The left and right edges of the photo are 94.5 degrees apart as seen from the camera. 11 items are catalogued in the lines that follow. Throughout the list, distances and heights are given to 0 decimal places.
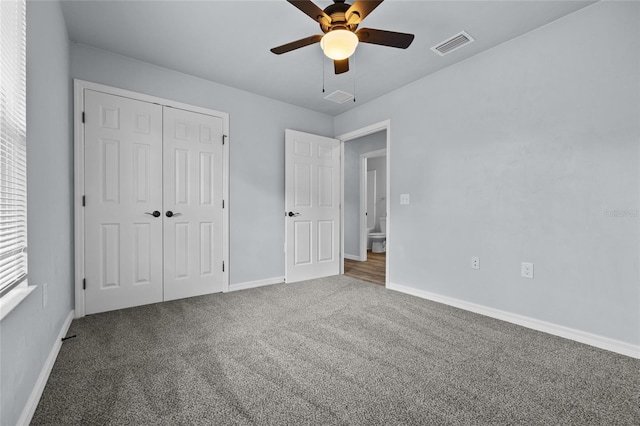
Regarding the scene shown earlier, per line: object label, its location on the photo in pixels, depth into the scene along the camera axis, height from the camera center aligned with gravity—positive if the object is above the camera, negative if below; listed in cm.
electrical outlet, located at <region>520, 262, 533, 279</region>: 252 -52
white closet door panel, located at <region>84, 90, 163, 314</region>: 277 +6
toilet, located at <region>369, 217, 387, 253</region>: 684 -77
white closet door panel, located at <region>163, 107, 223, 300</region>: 318 +5
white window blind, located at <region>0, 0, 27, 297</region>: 115 +26
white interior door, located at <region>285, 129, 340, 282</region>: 401 +4
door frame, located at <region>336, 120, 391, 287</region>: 374 +76
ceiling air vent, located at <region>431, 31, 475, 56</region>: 256 +150
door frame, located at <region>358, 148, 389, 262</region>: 576 +8
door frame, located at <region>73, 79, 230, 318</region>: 268 +22
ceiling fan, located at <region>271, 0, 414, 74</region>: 182 +120
